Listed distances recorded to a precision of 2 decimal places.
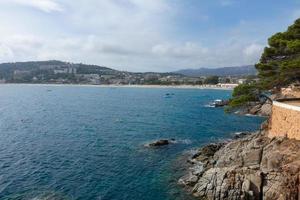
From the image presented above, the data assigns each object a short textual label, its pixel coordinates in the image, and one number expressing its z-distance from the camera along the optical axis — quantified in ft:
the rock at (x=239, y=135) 94.42
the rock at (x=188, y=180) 55.63
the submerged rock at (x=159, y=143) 84.77
